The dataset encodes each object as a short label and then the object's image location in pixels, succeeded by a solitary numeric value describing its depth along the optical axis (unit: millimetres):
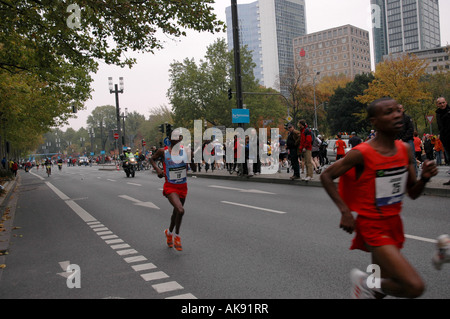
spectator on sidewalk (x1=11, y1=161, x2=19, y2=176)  39044
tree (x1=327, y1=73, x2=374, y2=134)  60188
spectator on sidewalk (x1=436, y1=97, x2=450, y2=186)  10093
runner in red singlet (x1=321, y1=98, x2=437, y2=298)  2840
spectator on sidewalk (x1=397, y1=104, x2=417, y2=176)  10789
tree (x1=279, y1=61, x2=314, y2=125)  50875
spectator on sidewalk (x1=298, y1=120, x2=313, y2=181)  14664
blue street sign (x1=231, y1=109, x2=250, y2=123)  19886
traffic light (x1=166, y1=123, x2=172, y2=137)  27148
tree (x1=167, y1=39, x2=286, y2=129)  58781
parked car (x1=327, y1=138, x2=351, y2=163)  28094
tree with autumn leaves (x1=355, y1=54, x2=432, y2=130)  42750
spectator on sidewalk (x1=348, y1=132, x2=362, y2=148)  16531
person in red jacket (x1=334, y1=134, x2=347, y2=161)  18734
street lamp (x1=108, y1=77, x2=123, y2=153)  44153
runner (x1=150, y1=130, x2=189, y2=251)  6508
